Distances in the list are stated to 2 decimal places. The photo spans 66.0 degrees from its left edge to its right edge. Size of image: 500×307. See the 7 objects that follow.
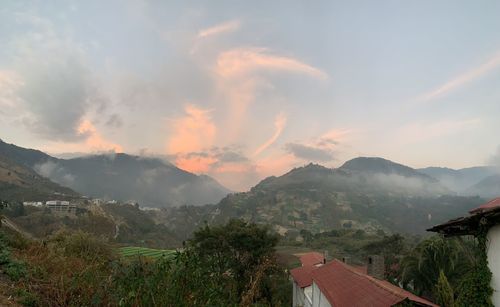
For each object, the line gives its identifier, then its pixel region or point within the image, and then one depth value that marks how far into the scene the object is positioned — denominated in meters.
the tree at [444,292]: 16.84
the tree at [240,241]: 34.53
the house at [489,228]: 8.21
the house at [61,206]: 111.55
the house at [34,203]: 111.49
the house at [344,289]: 14.46
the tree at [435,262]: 23.62
